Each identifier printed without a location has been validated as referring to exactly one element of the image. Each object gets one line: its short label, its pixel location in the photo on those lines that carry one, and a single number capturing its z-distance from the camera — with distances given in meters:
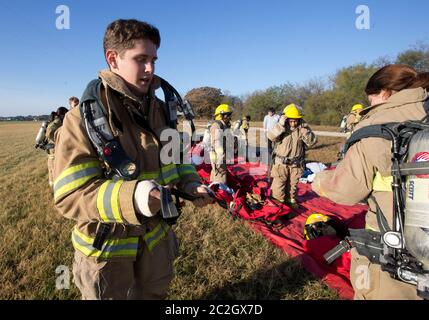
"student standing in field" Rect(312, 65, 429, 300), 1.75
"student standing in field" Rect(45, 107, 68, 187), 6.24
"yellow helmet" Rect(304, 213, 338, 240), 4.38
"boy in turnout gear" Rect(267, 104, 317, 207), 5.96
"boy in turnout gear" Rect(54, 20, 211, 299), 1.36
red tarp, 3.59
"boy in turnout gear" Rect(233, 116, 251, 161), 12.59
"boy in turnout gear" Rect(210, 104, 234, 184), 6.70
